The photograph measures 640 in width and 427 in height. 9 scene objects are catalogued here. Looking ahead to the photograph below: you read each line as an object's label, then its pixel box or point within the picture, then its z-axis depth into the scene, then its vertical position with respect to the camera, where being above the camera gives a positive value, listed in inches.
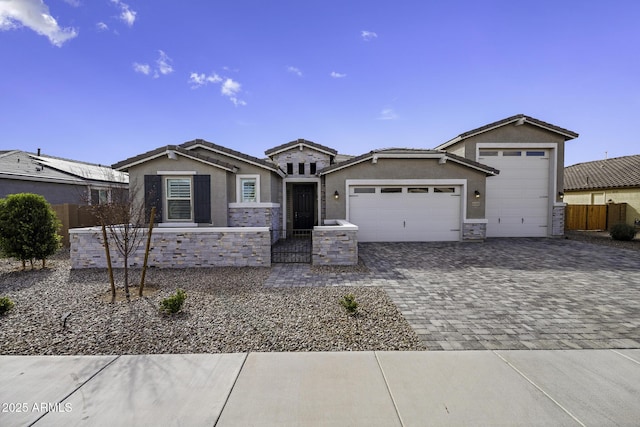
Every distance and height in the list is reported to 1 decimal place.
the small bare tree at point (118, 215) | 226.7 -9.0
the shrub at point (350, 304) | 178.4 -62.2
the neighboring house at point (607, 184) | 647.8 +55.4
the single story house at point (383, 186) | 415.2 +30.6
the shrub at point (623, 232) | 475.8 -43.0
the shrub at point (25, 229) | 291.1 -25.7
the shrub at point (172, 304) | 179.2 -62.6
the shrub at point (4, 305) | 180.2 -64.4
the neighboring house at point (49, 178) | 510.6 +50.3
